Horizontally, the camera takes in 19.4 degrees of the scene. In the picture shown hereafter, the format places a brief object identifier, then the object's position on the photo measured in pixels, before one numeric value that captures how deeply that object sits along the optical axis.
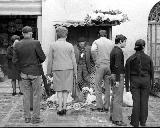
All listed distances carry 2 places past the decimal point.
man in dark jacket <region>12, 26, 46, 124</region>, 9.61
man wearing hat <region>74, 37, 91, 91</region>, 12.85
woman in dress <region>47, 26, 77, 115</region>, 10.30
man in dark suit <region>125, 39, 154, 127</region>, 9.28
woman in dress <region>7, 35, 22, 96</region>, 13.38
